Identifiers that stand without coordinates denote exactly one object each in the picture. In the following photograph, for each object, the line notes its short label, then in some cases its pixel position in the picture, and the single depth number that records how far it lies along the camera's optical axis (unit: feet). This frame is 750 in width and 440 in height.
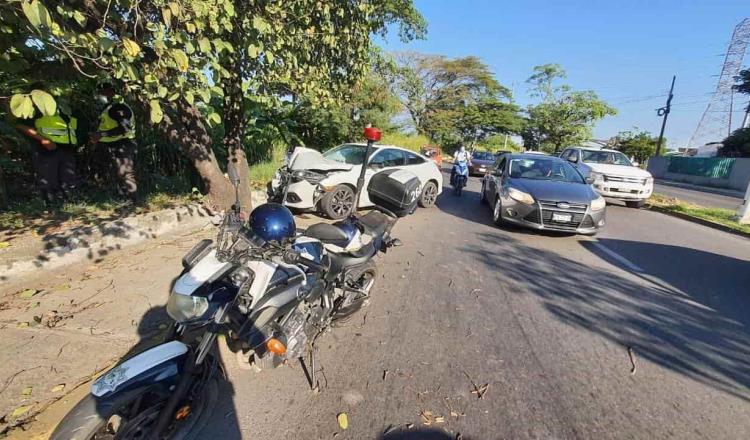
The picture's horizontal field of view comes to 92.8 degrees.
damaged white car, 21.49
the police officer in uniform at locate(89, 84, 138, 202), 16.97
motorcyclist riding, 36.40
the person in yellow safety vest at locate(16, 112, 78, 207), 15.57
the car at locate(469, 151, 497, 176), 58.23
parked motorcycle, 5.84
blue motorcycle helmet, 7.43
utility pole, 90.17
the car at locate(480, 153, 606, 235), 19.94
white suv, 32.09
